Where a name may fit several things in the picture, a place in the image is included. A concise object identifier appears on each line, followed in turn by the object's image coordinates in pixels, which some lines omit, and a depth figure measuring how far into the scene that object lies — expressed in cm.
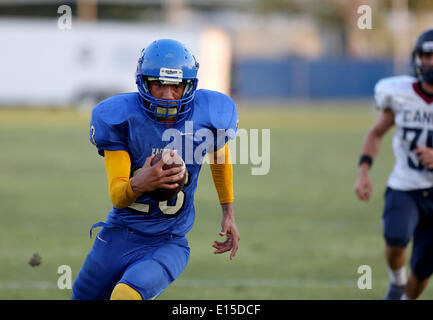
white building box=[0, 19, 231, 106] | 5919
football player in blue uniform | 823
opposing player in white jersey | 1131
